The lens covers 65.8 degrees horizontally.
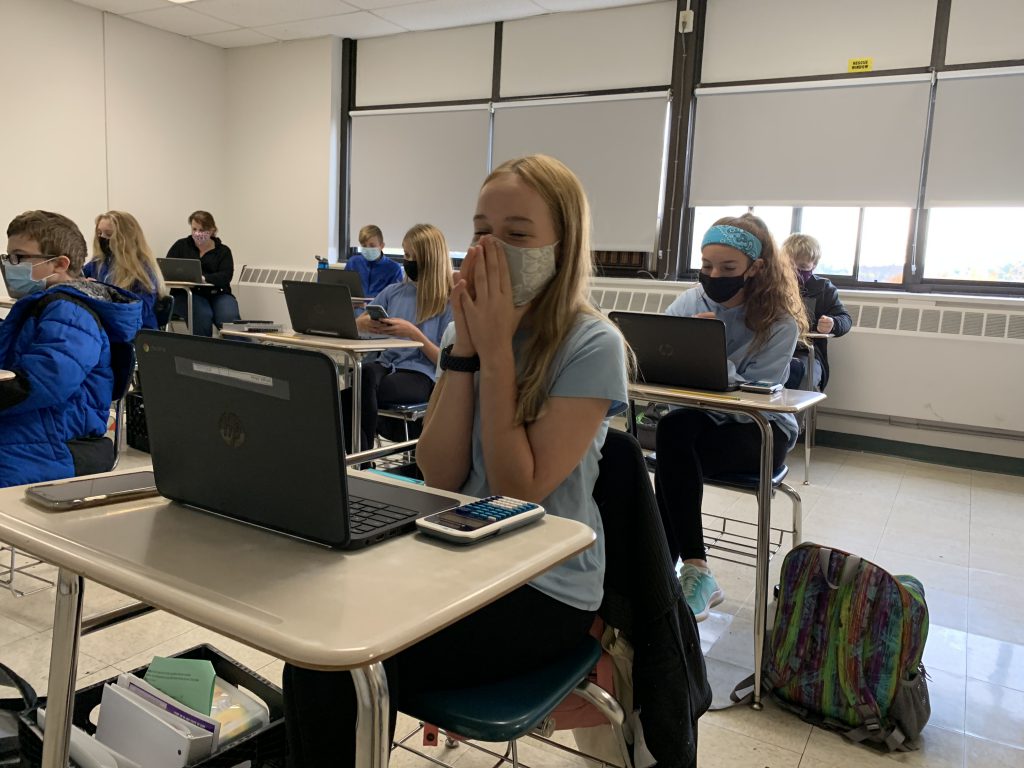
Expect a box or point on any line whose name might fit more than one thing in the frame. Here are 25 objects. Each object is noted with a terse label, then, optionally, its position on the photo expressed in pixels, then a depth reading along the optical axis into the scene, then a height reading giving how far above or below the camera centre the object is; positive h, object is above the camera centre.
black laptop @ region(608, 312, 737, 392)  2.06 -0.20
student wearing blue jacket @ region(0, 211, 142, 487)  1.89 -0.30
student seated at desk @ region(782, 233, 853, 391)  4.38 -0.10
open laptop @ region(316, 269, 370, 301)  4.32 -0.14
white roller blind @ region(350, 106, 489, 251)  6.23 +0.72
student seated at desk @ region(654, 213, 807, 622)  2.21 -0.27
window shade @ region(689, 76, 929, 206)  4.61 +0.83
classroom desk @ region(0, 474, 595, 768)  0.66 -0.31
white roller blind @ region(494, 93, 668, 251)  5.41 +0.81
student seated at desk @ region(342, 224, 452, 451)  3.27 -0.28
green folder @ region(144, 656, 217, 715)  1.38 -0.76
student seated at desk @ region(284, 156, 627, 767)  1.03 -0.22
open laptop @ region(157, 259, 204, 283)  6.10 -0.18
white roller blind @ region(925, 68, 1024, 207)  4.33 +0.82
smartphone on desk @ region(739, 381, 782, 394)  2.12 -0.29
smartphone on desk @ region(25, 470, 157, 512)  0.94 -0.31
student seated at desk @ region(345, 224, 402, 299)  5.43 -0.08
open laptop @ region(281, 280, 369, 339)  3.20 -0.23
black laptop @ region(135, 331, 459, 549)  0.77 -0.20
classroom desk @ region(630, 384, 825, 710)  1.90 -0.33
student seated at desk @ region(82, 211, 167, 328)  3.64 -0.09
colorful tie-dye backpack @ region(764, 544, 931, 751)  1.75 -0.83
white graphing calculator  0.86 -0.29
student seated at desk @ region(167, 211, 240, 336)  6.70 -0.17
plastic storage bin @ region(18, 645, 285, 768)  1.23 -0.79
